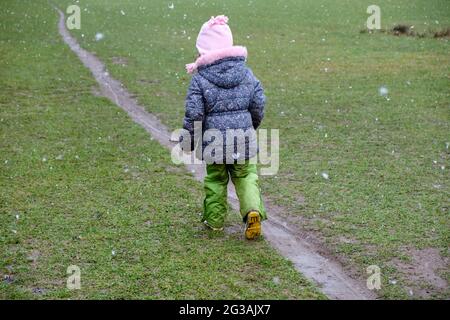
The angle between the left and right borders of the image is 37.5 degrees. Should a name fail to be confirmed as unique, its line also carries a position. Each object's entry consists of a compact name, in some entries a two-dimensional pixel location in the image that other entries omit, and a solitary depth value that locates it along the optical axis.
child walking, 5.39
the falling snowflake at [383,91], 11.41
